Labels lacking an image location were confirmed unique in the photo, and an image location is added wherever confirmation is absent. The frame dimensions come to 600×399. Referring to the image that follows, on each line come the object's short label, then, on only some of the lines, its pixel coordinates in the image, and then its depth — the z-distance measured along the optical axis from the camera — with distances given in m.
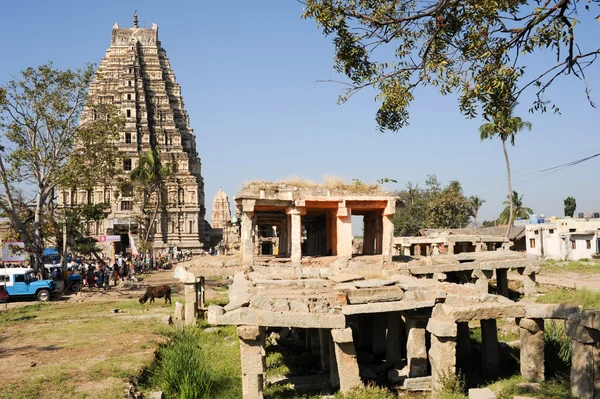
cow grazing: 22.30
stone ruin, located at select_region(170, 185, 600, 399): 8.77
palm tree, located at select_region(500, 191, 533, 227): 55.92
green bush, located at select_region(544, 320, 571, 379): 10.42
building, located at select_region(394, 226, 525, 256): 26.70
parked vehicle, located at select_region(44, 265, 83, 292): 28.61
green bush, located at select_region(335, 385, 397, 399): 9.01
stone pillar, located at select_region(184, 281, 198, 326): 17.58
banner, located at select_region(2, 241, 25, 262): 25.30
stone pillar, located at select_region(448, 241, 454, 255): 26.67
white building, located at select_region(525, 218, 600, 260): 37.09
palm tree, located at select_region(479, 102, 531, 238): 34.75
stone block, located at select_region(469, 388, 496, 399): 8.14
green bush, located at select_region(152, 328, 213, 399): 9.82
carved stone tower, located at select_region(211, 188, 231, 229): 69.00
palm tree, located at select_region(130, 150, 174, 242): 45.50
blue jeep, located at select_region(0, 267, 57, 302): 24.58
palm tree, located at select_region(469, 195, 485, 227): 56.28
